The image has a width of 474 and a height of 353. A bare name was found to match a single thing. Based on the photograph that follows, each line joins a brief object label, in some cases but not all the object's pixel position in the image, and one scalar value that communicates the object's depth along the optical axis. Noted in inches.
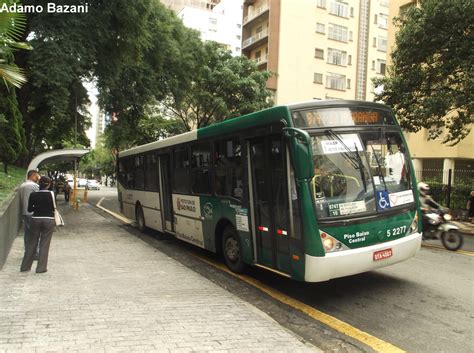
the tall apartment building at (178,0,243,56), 2972.4
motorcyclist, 420.2
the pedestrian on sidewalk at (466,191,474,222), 648.8
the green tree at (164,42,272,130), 1146.0
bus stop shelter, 550.0
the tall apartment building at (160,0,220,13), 3636.8
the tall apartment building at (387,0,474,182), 1060.7
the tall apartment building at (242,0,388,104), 1792.6
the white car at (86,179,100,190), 2401.6
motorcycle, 399.2
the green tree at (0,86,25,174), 476.1
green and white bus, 222.1
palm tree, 214.1
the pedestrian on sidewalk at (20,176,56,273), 281.1
